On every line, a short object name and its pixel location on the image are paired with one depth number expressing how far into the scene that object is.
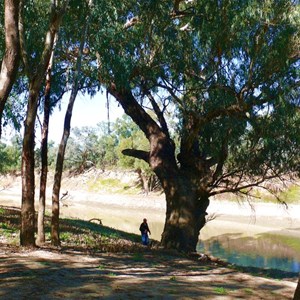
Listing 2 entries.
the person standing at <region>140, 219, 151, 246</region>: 16.59
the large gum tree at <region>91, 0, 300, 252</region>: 11.54
